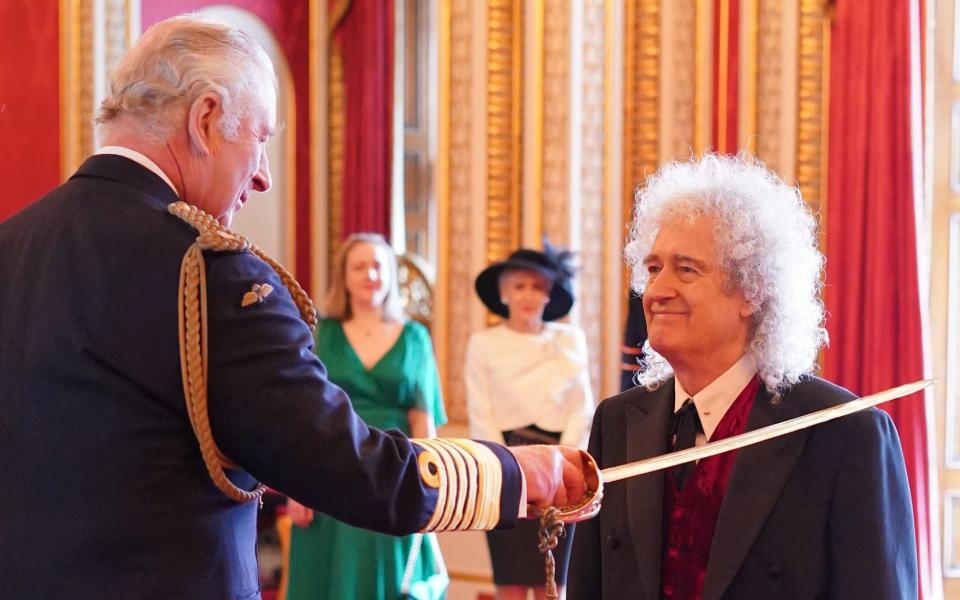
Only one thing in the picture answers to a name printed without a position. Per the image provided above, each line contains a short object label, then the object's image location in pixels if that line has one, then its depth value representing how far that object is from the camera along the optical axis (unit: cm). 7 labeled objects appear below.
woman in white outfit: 532
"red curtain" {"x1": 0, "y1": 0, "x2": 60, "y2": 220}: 570
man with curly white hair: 217
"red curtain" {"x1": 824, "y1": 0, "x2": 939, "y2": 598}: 573
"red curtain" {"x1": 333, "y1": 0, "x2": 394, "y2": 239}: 732
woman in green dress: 529
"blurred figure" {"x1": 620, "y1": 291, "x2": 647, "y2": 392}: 573
